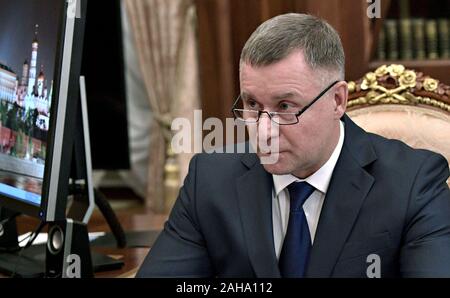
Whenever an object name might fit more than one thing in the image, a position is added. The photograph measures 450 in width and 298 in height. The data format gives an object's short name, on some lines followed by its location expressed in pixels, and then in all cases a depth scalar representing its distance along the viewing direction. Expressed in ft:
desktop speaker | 19.24
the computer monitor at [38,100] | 19.07
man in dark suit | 18.78
